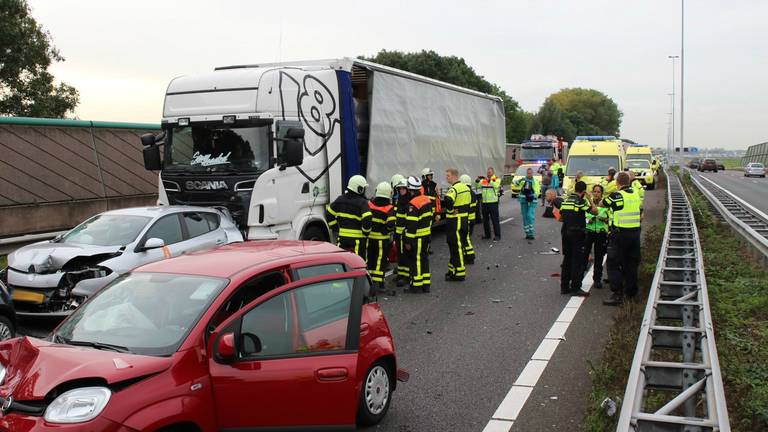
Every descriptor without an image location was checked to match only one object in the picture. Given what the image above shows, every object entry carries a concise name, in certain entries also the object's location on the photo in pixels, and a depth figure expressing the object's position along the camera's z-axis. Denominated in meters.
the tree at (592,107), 136.62
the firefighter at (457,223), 11.61
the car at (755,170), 58.94
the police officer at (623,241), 9.50
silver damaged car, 8.05
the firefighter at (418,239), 10.60
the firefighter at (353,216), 10.34
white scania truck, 10.22
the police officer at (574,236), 10.35
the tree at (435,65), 65.94
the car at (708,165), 78.93
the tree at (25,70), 24.55
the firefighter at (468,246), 12.62
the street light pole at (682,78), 43.32
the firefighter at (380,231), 10.56
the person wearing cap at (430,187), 13.91
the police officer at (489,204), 16.75
